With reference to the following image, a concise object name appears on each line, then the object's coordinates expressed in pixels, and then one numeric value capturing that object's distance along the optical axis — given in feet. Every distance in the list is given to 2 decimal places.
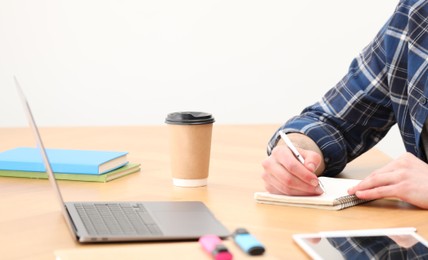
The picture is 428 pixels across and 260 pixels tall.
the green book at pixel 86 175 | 6.19
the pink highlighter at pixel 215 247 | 4.61
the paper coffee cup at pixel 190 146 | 5.97
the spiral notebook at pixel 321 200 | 5.56
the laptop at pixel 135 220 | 4.96
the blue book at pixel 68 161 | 6.19
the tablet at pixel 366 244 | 4.76
